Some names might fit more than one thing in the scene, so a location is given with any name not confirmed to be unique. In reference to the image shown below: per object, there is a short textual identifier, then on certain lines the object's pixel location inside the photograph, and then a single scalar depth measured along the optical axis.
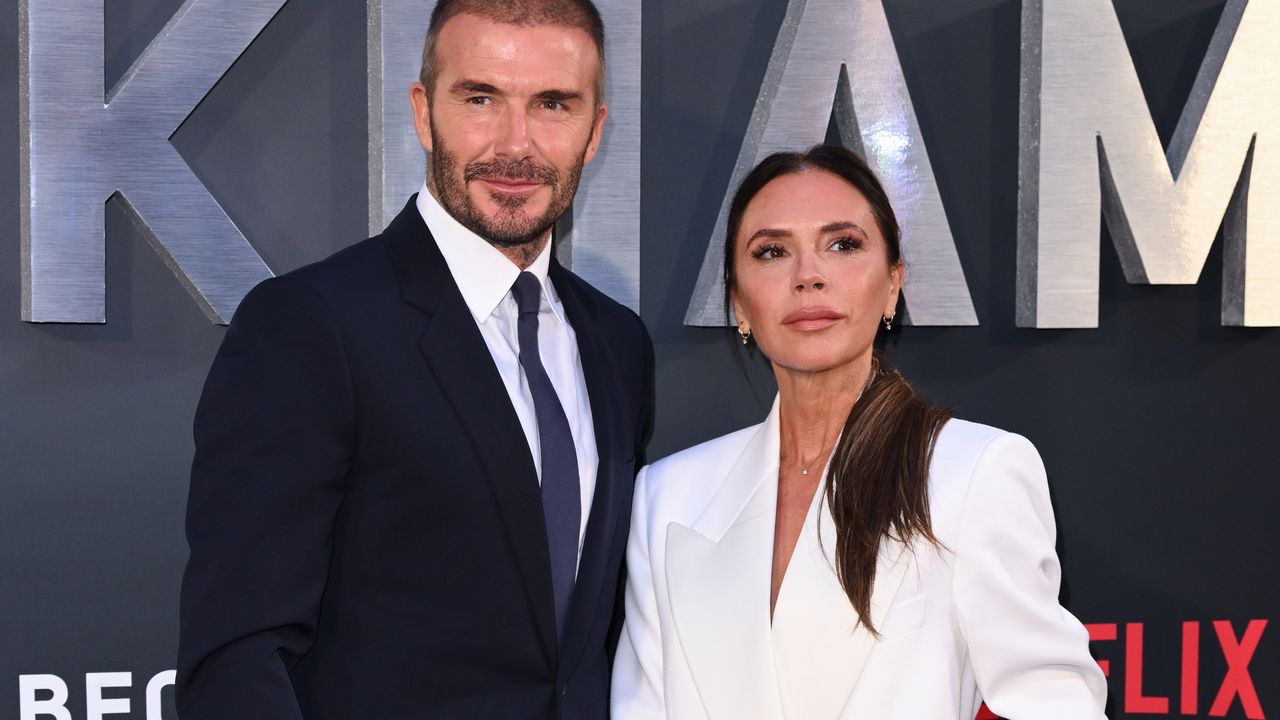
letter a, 2.73
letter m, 2.80
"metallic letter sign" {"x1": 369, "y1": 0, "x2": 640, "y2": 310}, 2.58
